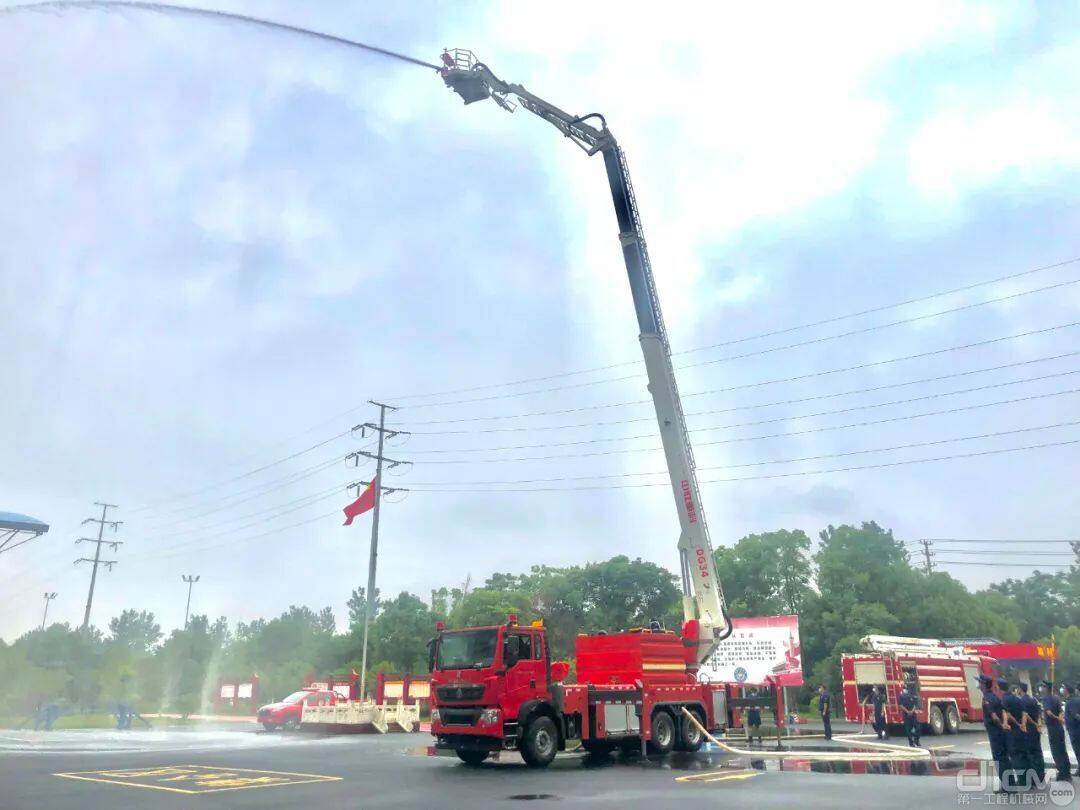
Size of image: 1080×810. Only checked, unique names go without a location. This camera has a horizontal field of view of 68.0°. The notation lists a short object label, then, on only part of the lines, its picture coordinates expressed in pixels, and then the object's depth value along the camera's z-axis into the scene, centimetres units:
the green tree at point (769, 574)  6394
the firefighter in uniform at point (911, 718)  2137
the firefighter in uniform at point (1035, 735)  1270
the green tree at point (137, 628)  14762
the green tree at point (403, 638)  6881
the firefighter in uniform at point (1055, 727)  1377
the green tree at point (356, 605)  13068
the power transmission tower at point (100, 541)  7244
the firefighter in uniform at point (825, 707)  2550
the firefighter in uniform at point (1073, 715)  1417
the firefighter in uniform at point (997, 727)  1310
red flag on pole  3984
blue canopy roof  3117
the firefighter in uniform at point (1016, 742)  1288
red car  3425
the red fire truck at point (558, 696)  1684
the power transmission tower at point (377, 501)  3781
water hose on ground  1778
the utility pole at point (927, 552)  8844
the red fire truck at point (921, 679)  2622
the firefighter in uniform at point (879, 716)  2461
